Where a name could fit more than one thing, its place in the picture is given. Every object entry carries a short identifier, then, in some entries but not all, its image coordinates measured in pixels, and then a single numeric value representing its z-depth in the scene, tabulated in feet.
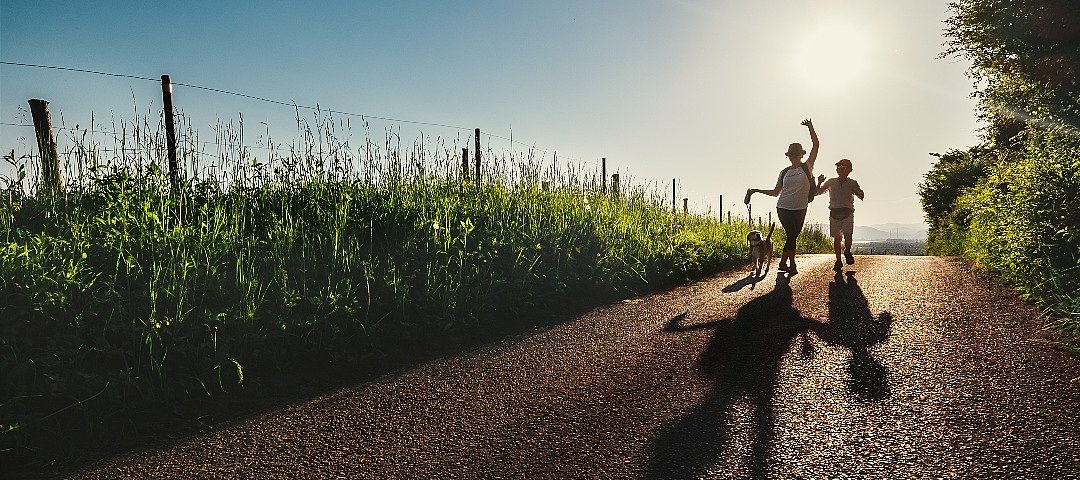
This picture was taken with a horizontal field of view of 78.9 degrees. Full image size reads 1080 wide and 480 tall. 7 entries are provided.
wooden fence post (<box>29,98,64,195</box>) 21.77
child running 33.73
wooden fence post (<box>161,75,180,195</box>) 23.85
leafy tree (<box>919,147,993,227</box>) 79.87
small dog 33.47
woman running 28.96
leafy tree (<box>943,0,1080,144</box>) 28.30
